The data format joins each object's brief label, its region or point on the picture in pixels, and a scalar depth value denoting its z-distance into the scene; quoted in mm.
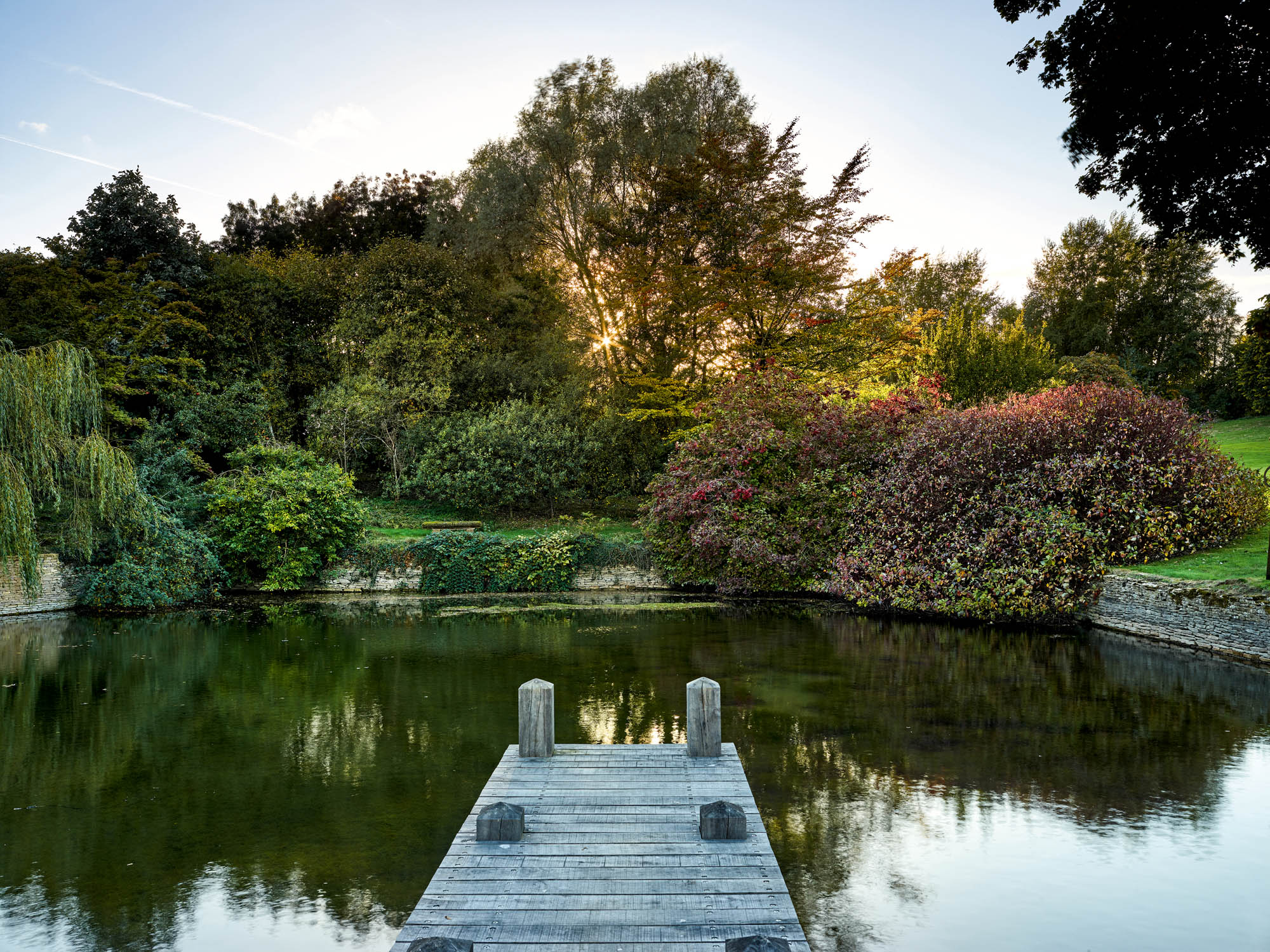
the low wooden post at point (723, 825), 4879
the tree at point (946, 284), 48031
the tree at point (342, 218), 34062
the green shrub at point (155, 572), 17844
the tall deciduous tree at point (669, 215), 23516
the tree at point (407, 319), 27312
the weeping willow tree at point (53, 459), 14523
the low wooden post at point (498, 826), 4836
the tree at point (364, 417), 26125
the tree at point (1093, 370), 32625
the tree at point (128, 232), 24969
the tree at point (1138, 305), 41562
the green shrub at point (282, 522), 19609
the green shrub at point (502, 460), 24422
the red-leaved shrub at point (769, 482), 18906
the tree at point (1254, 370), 30292
